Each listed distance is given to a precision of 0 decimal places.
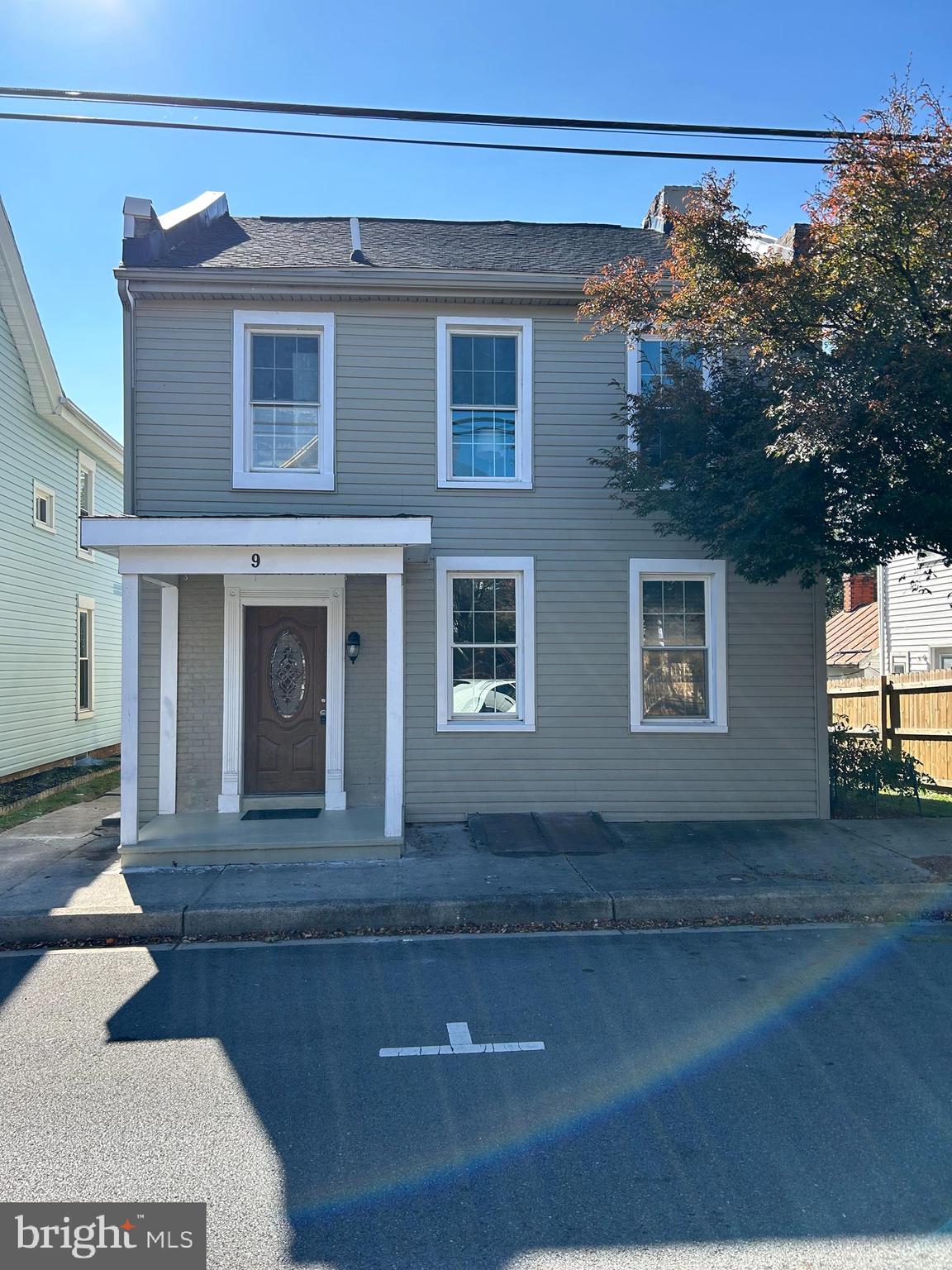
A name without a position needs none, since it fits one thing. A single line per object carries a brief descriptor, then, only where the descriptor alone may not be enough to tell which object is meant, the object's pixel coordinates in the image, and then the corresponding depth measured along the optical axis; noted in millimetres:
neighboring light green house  14023
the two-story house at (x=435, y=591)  10141
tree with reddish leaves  7191
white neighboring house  18906
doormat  9875
